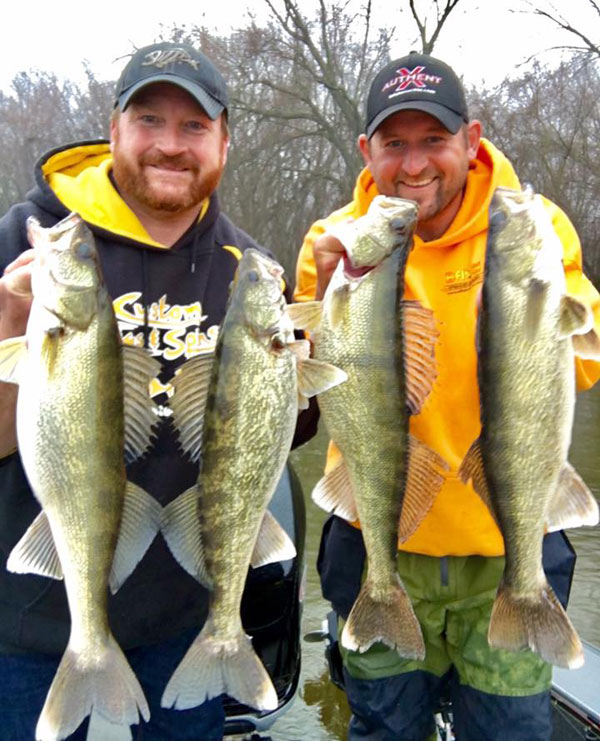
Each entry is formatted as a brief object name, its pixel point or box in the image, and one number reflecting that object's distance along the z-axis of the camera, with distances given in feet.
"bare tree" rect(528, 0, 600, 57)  55.72
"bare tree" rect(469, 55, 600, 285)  56.85
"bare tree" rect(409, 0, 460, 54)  53.26
